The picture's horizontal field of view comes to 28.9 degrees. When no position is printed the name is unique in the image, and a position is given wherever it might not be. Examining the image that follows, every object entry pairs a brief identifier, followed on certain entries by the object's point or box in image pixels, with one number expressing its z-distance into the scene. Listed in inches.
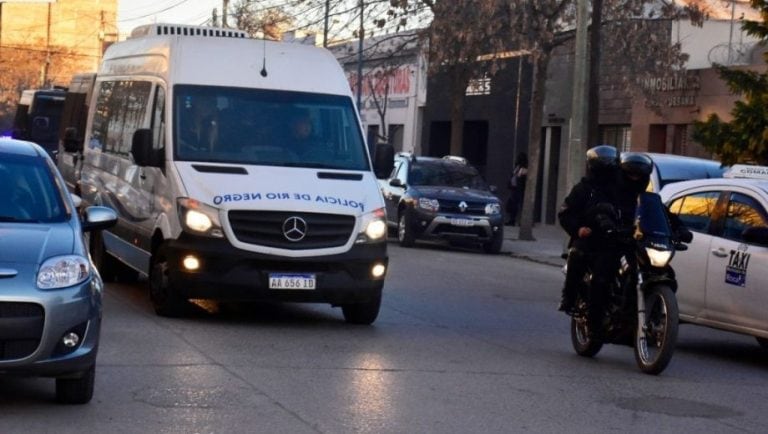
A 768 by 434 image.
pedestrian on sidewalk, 1519.4
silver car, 335.6
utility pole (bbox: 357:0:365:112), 1350.6
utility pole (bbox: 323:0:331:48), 1360.7
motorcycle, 445.7
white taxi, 494.6
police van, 517.0
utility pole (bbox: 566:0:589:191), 1044.5
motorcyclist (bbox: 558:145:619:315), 468.1
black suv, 1075.3
